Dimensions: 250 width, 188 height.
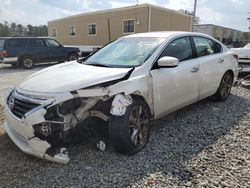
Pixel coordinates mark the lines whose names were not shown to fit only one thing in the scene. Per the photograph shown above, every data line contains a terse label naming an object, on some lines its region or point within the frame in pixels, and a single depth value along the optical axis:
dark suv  9.60
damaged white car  2.17
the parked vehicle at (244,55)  6.62
